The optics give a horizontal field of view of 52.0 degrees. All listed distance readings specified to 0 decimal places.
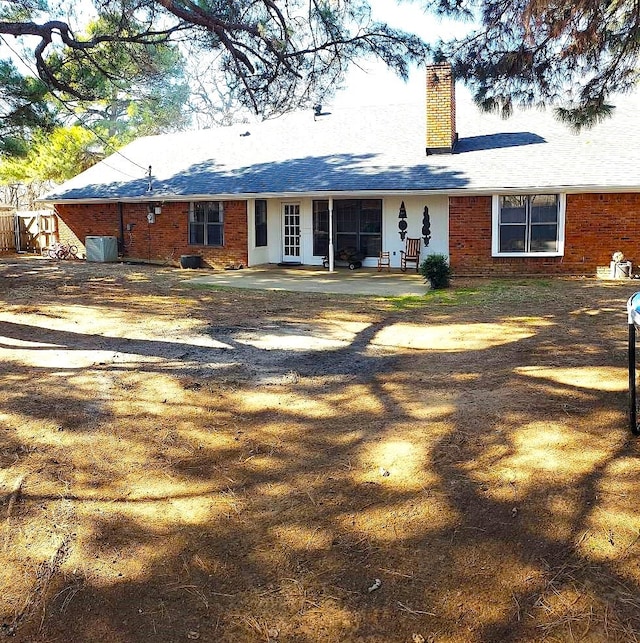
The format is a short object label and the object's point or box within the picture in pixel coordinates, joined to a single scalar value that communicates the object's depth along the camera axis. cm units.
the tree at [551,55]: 784
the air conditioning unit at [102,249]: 2072
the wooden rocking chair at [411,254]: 1719
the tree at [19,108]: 1418
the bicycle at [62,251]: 2211
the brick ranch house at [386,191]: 1542
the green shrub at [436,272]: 1374
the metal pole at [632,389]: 454
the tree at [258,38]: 995
